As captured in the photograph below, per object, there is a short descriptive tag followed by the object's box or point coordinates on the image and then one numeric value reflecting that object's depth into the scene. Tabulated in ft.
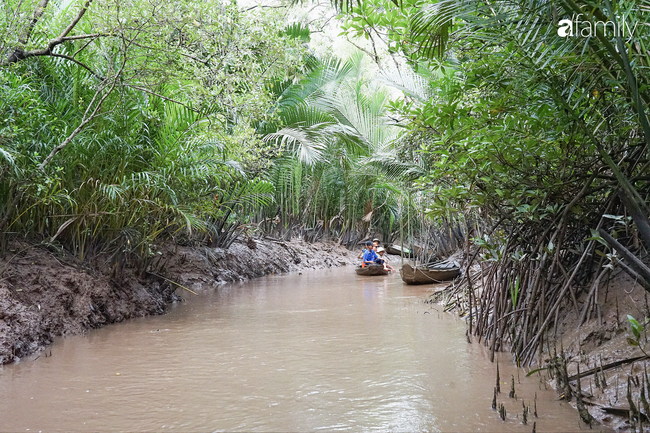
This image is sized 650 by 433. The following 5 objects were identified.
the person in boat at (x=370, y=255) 48.13
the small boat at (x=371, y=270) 45.34
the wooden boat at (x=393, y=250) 69.51
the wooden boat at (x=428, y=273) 34.42
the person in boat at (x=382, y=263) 47.03
